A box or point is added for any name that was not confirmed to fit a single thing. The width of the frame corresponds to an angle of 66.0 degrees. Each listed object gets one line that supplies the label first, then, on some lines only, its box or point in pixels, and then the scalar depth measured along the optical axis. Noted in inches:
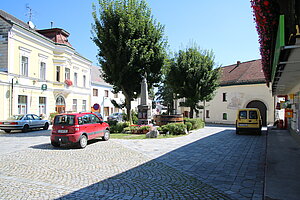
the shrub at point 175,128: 618.8
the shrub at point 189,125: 736.5
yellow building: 830.5
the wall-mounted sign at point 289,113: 616.1
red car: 408.8
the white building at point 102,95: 1489.1
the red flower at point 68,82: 1122.4
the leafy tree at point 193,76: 914.7
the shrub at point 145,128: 636.1
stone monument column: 706.8
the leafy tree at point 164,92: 800.9
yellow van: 642.2
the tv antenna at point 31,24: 1104.6
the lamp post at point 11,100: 834.8
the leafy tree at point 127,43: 698.8
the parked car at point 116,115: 1376.7
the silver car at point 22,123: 677.9
